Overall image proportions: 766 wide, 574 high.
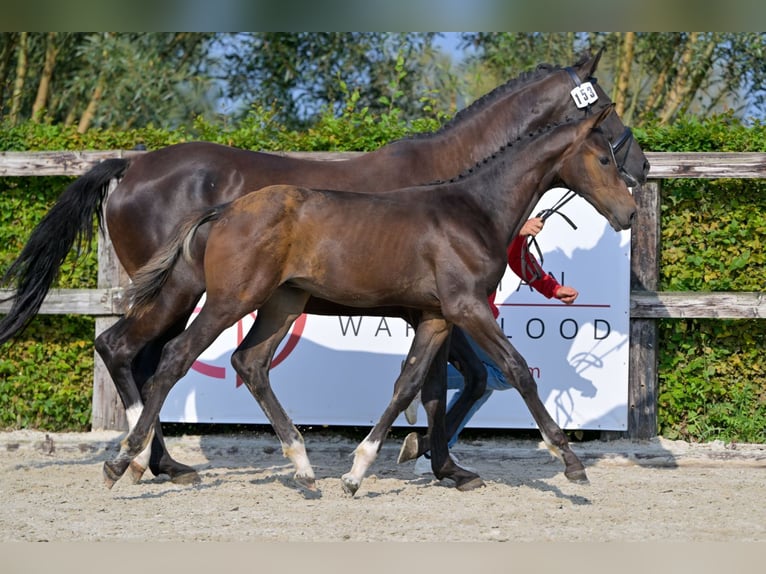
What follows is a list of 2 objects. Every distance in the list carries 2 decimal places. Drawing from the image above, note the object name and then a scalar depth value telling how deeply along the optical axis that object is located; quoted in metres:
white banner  13.77
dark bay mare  11.52
